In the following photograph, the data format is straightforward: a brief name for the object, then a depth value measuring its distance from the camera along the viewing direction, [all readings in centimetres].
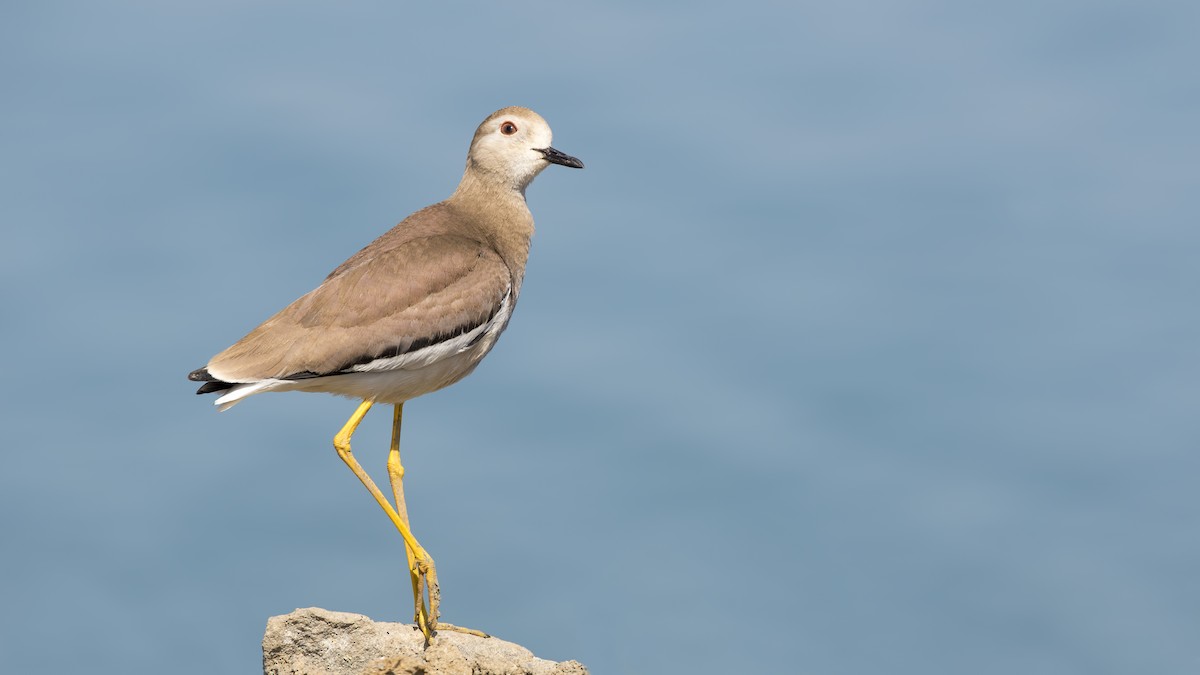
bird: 1323
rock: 1377
